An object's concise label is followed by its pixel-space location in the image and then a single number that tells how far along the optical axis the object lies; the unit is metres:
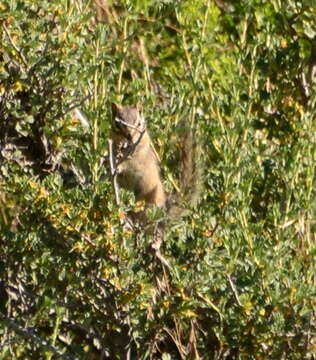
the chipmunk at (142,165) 7.20
